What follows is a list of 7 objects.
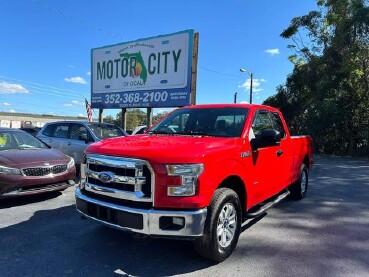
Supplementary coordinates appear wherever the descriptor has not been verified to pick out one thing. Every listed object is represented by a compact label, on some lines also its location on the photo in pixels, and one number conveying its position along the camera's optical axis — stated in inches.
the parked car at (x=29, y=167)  249.8
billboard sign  504.7
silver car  387.5
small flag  675.4
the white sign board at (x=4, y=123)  2551.2
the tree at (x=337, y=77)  728.3
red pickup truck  144.3
